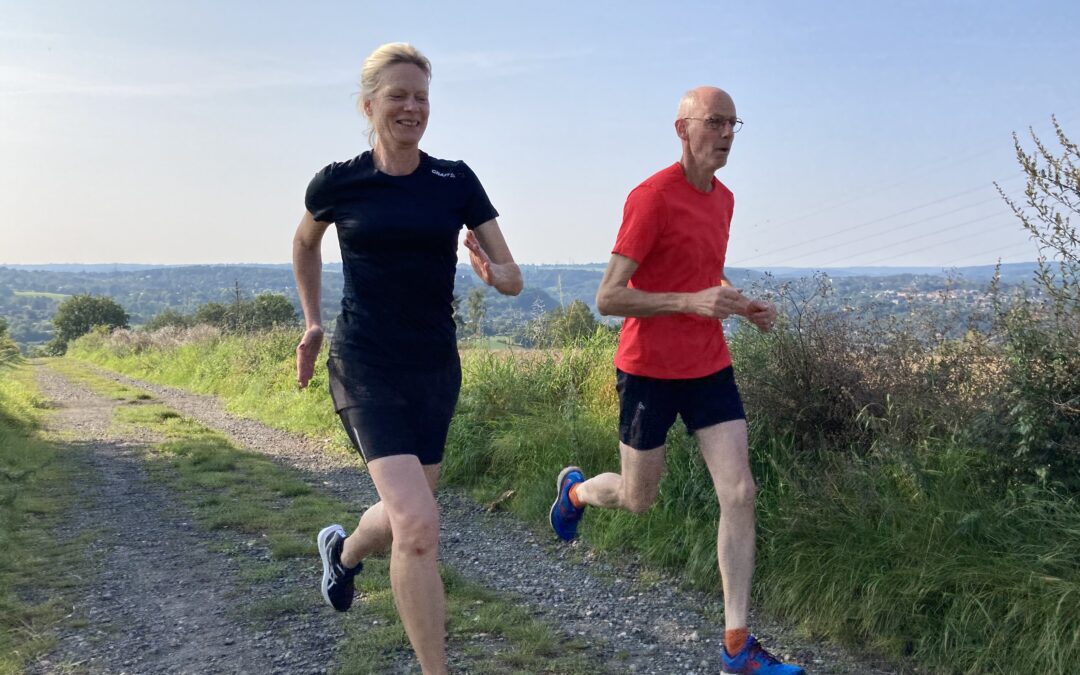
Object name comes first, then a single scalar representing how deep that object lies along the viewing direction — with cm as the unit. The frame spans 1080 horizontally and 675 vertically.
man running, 384
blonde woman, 334
